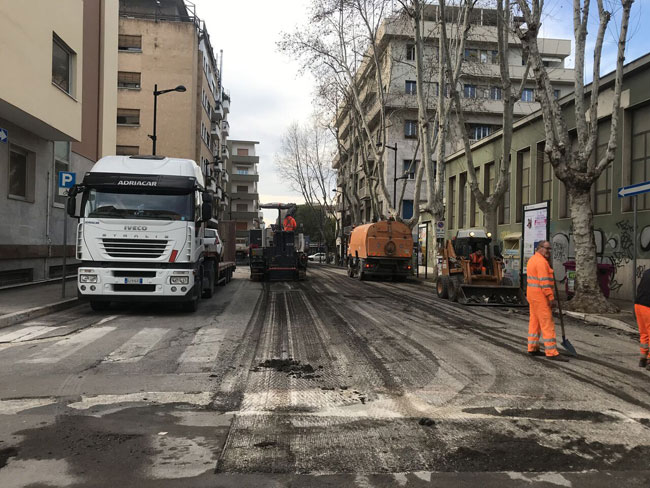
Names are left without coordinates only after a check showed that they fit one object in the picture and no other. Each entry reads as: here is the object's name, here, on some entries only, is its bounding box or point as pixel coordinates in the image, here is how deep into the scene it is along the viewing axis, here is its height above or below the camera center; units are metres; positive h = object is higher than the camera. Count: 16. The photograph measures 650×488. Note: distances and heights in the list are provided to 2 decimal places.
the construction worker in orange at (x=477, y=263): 14.66 -0.27
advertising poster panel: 14.36 +0.83
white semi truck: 10.27 +0.30
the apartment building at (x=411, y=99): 34.53 +12.92
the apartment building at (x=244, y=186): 81.75 +10.63
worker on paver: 22.53 +1.24
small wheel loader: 14.00 -0.69
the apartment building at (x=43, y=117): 13.11 +3.79
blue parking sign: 12.15 +1.63
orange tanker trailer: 23.50 +0.12
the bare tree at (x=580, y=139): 12.28 +2.87
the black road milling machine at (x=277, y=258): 22.12 -0.30
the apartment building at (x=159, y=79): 37.25 +12.66
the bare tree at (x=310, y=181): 49.59 +7.04
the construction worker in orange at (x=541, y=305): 7.07 -0.72
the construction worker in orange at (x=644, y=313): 6.55 -0.74
